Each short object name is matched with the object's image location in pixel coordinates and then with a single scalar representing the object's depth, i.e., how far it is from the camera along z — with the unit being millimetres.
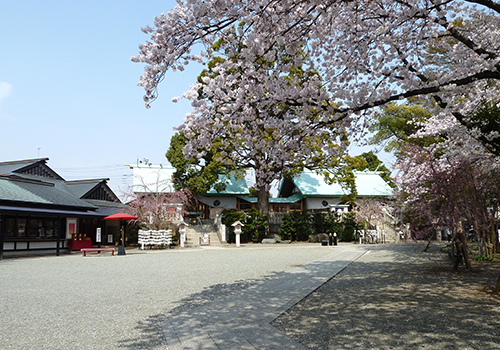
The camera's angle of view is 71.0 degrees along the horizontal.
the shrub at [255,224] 26884
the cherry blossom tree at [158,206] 24062
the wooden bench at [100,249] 18952
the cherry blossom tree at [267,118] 6773
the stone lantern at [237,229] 24961
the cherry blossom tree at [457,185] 8664
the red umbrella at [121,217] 21797
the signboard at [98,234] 21364
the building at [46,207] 19053
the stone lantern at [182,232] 24978
